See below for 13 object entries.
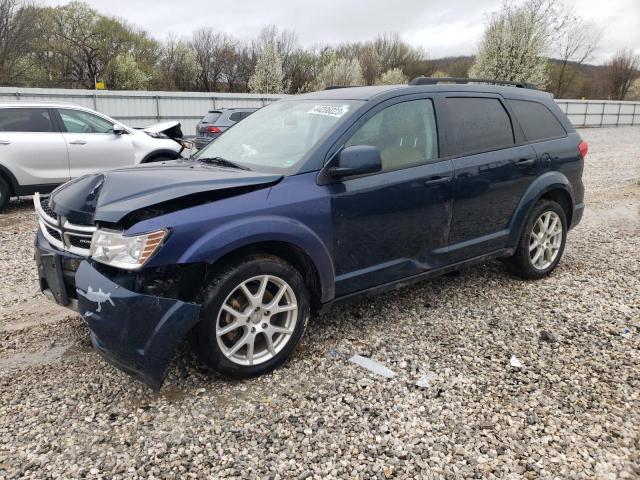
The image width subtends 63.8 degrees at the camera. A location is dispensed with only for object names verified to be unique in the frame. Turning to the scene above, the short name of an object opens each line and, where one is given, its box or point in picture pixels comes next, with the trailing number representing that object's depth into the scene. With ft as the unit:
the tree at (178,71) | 168.14
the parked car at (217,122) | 46.85
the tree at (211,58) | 171.73
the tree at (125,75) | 153.48
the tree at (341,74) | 169.78
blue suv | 8.92
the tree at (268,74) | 139.44
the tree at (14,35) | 106.52
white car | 26.03
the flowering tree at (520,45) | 106.01
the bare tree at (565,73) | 167.63
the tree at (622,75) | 194.49
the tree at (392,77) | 170.40
